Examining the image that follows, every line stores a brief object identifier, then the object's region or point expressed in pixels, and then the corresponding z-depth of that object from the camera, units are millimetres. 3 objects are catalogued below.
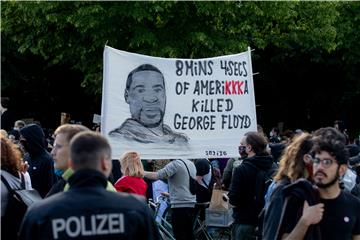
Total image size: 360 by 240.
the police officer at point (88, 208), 4461
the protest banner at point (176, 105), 10102
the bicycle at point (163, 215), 12462
